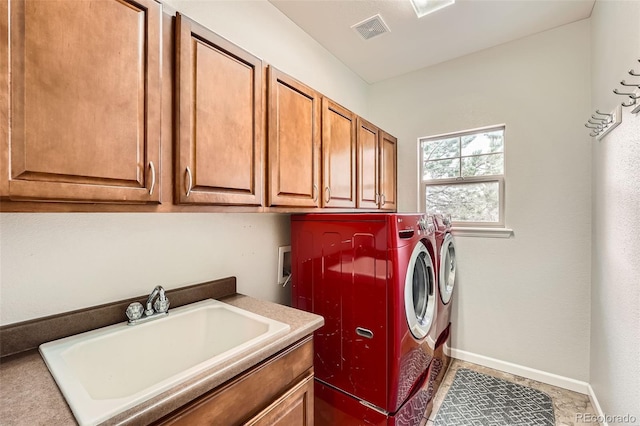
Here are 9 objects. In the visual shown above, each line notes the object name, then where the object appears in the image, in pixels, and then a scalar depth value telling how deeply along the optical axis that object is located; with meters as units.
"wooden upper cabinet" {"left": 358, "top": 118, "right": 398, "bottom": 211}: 2.23
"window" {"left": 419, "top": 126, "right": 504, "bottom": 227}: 2.50
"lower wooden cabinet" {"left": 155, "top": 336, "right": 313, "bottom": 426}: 0.81
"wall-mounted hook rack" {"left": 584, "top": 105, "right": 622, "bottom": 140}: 1.50
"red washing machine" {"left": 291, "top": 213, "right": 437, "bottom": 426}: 1.40
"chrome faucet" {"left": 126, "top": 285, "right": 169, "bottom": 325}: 1.17
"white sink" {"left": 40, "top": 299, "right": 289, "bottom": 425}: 0.72
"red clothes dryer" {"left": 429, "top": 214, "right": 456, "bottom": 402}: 2.00
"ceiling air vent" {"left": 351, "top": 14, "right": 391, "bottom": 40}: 2.10
